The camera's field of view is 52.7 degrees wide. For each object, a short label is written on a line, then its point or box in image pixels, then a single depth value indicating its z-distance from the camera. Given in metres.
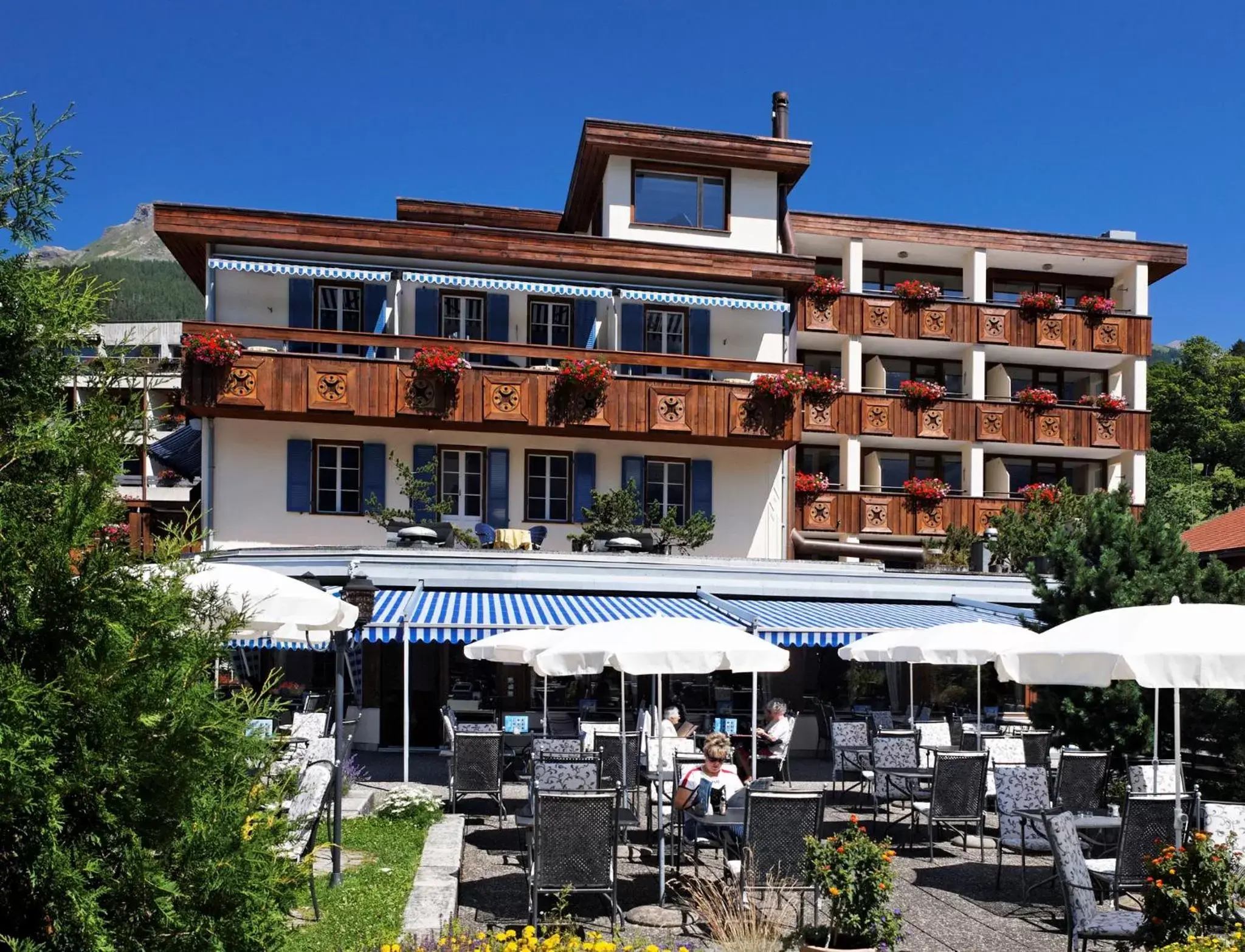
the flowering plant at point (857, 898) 7.18
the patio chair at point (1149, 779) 11.54
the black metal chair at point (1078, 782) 11.85
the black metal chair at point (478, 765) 13.77
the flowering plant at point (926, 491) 31.56
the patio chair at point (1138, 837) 9.11
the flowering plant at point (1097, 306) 34.38
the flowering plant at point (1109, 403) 33.81
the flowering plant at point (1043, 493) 29.83
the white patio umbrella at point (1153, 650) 8.98
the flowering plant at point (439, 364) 23.00
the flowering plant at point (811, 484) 30.81
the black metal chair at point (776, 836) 9.20
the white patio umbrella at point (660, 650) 10.98
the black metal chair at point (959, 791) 12.17
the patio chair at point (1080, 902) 8.08
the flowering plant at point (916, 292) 33.47
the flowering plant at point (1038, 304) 34.16
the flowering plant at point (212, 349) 22.25
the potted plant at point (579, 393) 23.56
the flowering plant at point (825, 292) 32.53
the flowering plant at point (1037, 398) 33.28
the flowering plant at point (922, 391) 32.72
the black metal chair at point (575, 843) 8.91
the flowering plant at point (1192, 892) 7.09
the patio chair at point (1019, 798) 11.02
